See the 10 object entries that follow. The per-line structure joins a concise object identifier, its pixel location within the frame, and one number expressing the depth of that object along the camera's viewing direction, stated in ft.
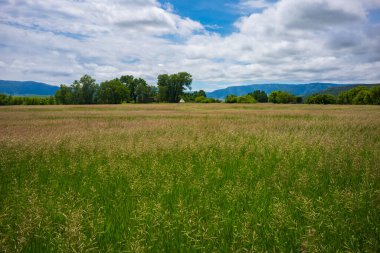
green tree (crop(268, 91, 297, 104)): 438.81
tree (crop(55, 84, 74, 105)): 292.40
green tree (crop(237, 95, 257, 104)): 374.51
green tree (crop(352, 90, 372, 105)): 294.66
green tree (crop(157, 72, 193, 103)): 373.20
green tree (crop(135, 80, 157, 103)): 362.53
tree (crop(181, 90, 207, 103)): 480.68
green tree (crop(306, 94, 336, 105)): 371.76
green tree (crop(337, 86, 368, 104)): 364.79
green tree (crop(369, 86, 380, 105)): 279.51
